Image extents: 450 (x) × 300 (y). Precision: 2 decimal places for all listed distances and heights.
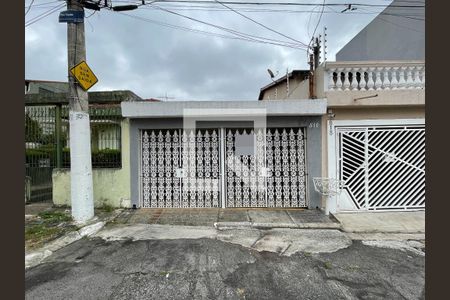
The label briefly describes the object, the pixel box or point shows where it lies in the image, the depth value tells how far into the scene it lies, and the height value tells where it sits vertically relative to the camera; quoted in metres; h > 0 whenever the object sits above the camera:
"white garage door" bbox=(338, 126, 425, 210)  6.07 -0.43
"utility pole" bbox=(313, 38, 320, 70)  8.61 +3.54
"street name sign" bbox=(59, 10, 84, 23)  4.83 +2.73
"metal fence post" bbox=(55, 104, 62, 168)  6.18 +0.45
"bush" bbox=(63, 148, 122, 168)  6.18 -0.18
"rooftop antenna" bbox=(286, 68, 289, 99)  11.93 +3.37
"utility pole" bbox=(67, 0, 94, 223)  4.93 +0.44
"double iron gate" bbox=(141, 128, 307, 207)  6.19 -0.44
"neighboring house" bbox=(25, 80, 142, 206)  6.09 +0.15
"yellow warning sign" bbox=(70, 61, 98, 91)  4.86 +1.58
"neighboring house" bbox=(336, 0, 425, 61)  8.65 +4.66
